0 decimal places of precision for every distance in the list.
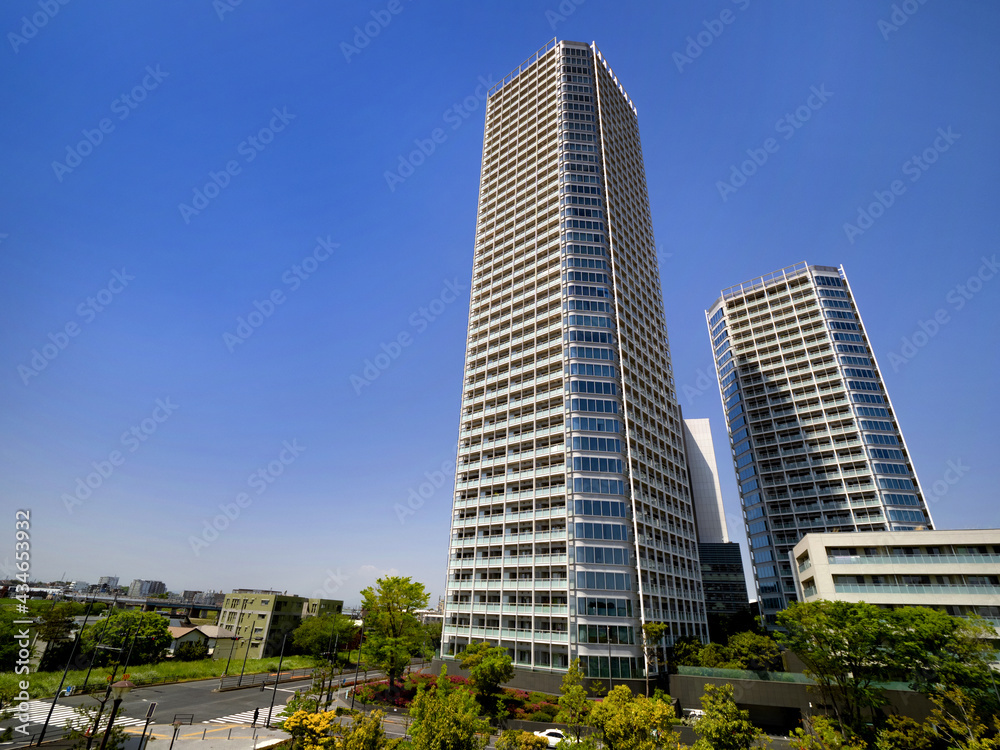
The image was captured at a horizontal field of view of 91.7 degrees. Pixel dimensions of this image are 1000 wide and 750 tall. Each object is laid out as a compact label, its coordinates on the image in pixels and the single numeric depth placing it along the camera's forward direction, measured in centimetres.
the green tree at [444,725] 2373
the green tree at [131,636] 7438
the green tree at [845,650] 4425
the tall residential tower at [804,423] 10362
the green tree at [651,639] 5834
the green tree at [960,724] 2714
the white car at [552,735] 4172
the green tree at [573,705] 3581
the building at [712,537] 12731
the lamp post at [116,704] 2637
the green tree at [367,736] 2234
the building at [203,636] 9025
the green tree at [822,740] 2764
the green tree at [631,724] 2581
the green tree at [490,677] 5044
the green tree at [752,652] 5819
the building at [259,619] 10612
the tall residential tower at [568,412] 6481
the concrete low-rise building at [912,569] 5880
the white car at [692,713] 5190
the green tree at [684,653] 6106
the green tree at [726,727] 2909
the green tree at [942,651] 4212
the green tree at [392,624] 5847
